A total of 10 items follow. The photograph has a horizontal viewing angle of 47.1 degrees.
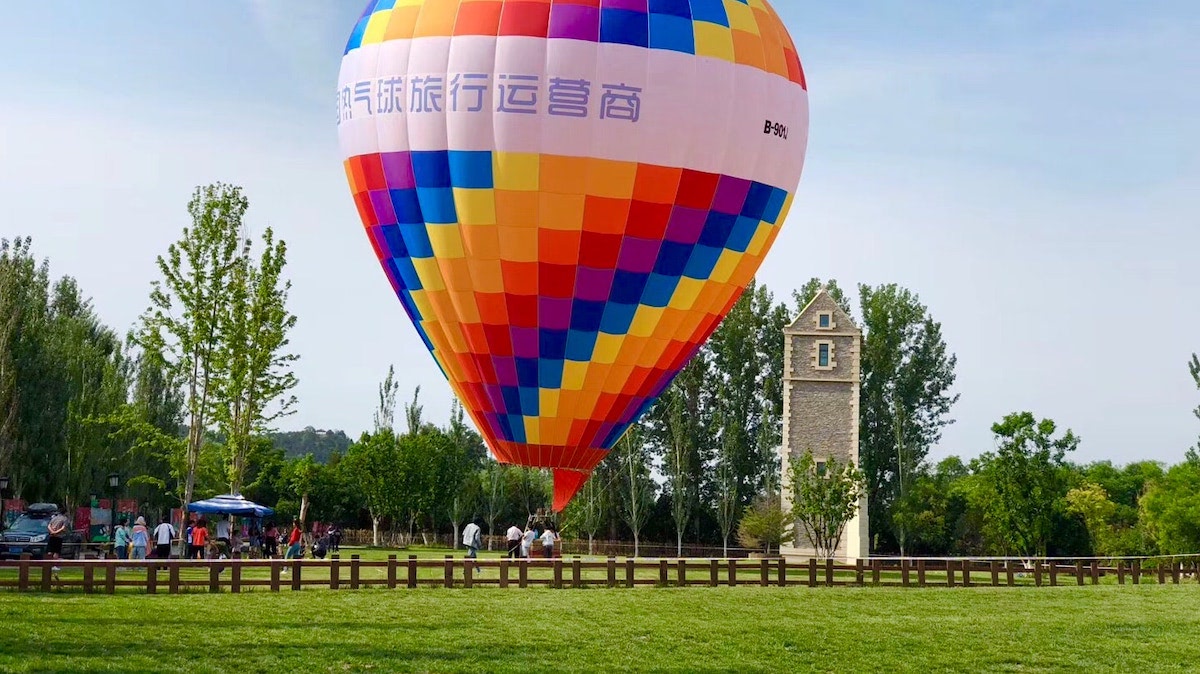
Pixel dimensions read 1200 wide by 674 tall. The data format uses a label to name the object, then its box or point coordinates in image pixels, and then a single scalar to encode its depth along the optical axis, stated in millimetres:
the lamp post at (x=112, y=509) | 47094
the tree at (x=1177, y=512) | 50281
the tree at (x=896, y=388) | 75812
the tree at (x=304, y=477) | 73062
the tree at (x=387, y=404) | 82500
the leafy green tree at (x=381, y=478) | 73438
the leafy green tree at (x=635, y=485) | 70312
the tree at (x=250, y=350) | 42250
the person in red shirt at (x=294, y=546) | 37281
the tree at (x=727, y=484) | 70250
